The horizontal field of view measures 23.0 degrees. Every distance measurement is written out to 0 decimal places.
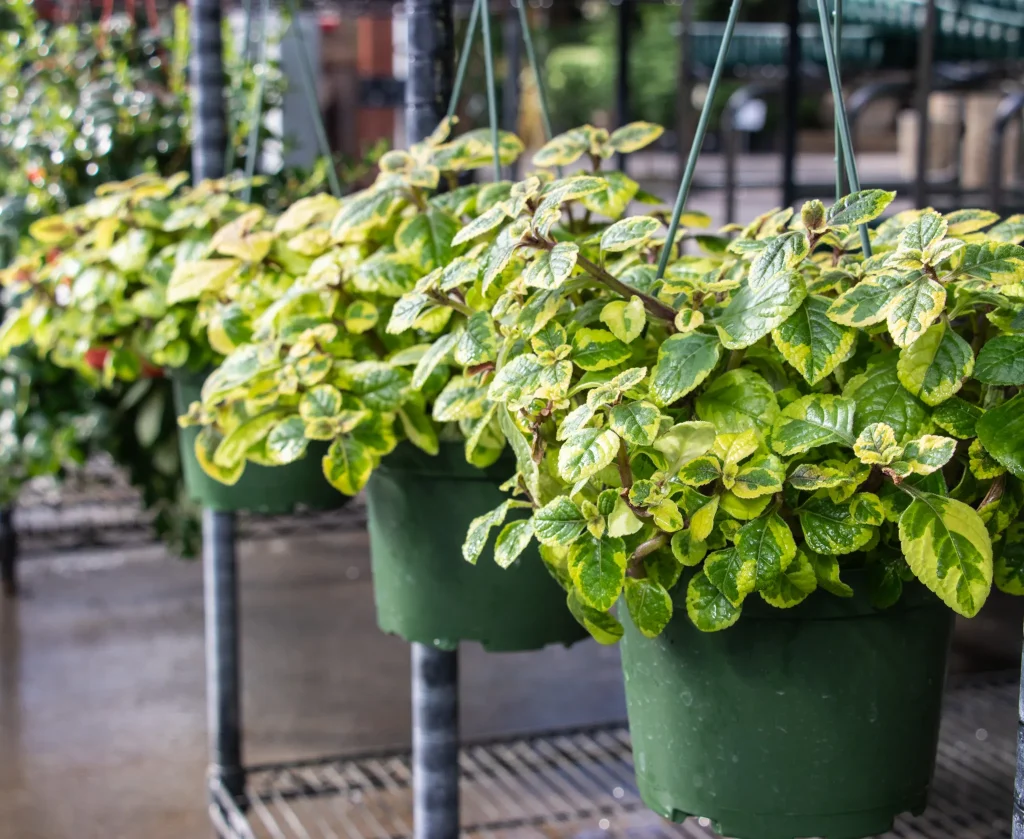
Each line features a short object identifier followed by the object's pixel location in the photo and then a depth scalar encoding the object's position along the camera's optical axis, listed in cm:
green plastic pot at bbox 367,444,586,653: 207
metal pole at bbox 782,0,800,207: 355
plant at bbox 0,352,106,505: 344
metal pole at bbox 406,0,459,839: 224
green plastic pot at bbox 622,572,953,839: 179
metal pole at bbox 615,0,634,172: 423
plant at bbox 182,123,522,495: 198
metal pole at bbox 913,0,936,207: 341
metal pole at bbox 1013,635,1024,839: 163
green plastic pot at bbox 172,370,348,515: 246
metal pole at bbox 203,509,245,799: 293
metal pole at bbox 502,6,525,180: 674
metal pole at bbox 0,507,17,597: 525
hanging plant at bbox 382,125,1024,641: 171
